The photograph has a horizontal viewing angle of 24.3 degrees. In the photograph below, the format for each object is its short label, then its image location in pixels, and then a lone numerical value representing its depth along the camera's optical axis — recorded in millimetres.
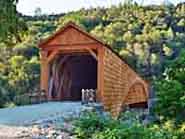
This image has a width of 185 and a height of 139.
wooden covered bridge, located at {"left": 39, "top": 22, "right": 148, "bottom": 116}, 16281
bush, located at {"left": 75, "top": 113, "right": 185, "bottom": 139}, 6008
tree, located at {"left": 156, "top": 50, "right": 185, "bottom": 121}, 13172
